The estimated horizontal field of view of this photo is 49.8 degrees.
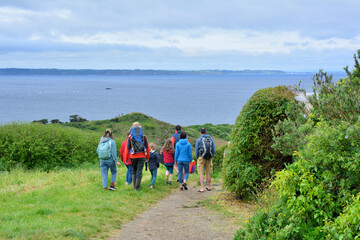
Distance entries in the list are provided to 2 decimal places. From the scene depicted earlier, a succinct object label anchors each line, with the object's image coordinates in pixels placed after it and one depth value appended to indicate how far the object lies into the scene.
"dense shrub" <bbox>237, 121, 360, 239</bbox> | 5.55
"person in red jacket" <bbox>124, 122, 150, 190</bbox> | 10.80
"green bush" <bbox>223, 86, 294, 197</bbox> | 9.59
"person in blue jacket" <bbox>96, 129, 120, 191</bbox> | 10.82
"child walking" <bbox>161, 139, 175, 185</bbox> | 12.84
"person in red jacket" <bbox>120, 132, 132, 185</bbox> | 11.41
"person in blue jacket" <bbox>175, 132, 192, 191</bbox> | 11.98
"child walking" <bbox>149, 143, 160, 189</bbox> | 11.98
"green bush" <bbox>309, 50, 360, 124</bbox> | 6.16
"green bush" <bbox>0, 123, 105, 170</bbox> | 15.96
